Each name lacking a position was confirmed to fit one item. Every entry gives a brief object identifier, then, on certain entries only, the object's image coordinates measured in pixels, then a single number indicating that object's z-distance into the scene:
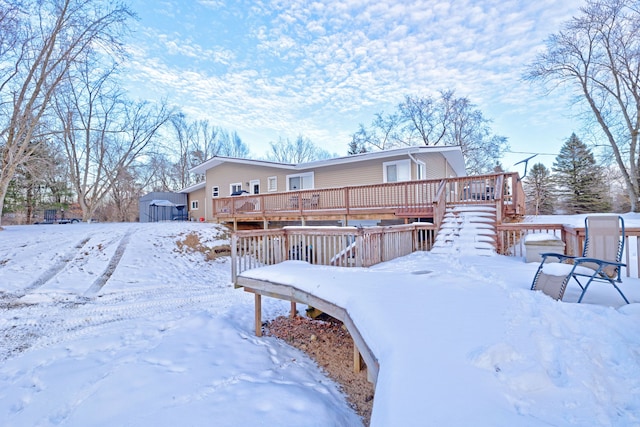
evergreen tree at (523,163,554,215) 27.89
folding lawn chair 3.16
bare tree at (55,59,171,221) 20.34
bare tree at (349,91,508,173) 26.09
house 12.90
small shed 22.39
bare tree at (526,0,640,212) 15.77
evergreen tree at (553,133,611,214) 24.81
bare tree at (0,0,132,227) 11.20
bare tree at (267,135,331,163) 42.06
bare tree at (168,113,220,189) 34.25
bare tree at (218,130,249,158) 38.62
